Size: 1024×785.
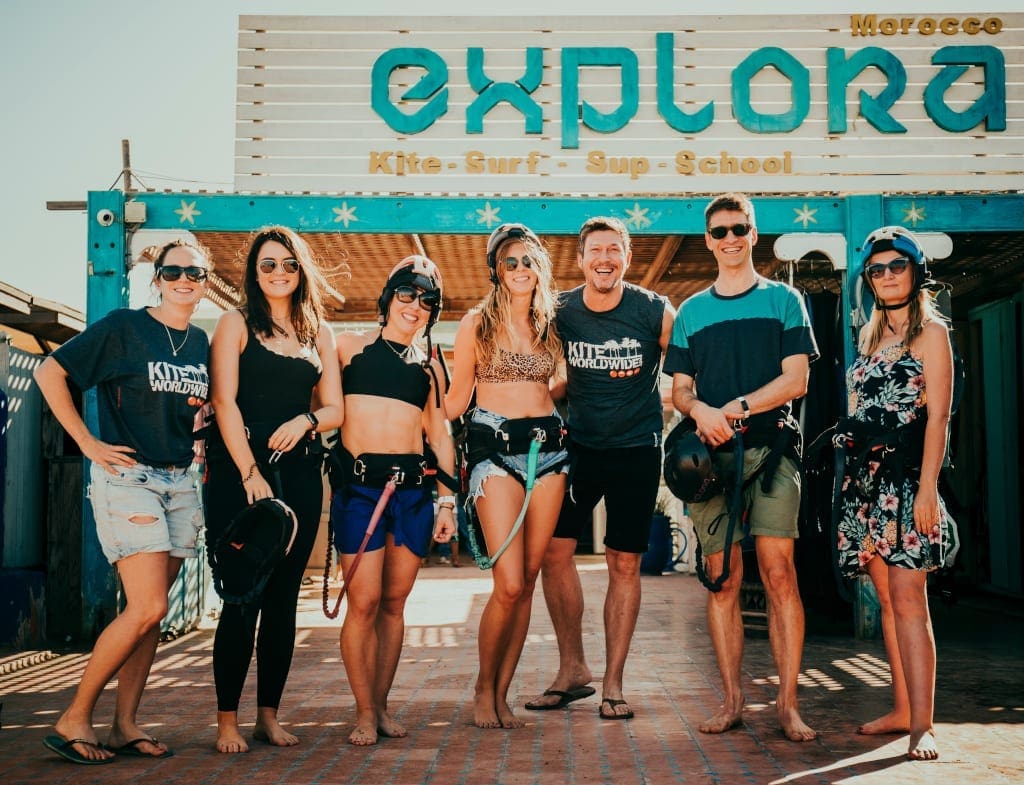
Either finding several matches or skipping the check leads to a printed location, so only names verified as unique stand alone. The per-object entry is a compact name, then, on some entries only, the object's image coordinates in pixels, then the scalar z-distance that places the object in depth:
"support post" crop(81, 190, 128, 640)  7.70
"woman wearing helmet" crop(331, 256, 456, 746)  4.42
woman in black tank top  4.29
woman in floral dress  4.24
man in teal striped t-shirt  4.50
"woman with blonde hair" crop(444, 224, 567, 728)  4.68
